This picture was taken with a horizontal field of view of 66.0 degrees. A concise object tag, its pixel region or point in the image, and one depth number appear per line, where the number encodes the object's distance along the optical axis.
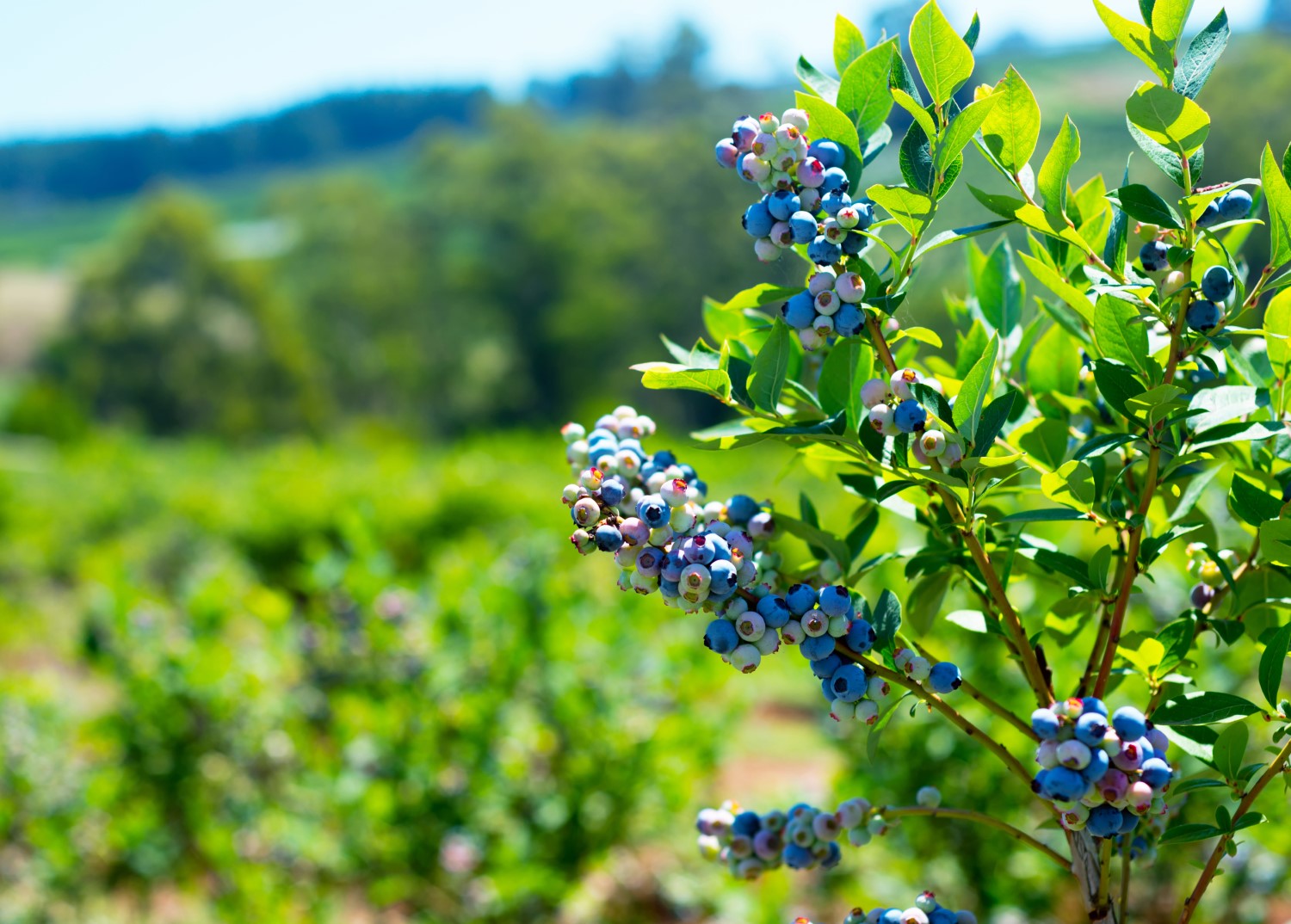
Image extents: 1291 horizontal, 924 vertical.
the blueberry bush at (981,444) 0.64
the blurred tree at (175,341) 26.55
